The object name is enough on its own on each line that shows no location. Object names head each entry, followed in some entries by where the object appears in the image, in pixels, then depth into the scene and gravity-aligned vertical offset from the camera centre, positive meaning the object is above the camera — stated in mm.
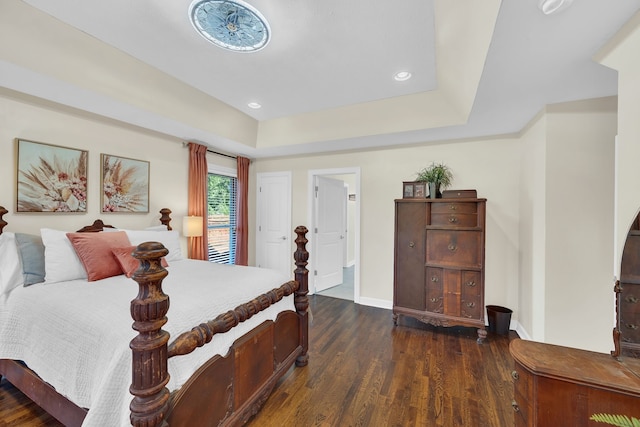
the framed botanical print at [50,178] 2268 +299
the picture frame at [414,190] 3057 +288
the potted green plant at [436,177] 3055 +467
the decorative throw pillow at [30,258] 1927 -370
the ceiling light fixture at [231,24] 1649 +1302
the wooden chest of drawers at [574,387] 1071 -737
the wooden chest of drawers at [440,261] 2781 -529
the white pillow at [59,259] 1942 -383
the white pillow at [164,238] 2553 -288
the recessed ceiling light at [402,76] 2471 +1342
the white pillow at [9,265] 1832 -413
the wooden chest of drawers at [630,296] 1243 -391
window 4082 -90
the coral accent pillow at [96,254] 2035 -353
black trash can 2904 -1200
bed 1020 -694
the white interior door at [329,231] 4297 -318
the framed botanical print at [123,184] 2819 +300
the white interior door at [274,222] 4410 -164
